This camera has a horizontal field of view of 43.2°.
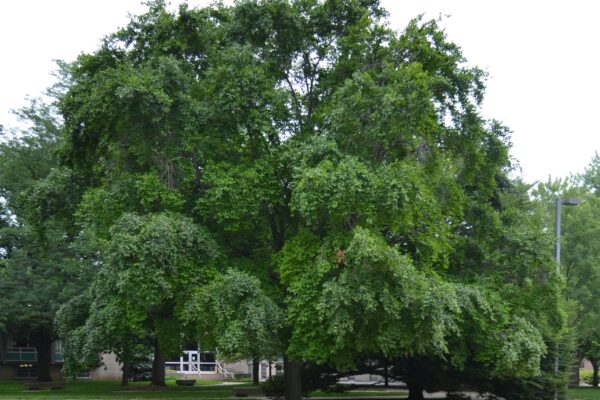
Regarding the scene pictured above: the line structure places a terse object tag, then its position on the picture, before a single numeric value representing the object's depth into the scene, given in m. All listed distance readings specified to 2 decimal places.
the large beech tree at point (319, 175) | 18.98
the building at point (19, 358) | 53.62
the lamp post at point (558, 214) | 23.33
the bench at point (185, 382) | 48.97
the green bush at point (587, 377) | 59.25
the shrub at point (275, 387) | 29.43
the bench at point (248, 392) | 34.81
